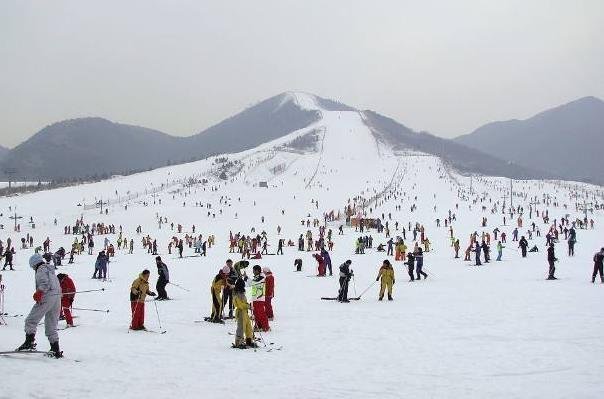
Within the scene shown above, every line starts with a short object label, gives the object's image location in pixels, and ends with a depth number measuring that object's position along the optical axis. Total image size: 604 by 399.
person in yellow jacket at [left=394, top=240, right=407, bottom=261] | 28.84
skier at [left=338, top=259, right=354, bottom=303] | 16.19
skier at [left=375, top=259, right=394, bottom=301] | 16.77
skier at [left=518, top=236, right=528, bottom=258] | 28.19
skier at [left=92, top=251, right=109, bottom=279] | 23.14
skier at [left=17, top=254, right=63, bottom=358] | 8.73
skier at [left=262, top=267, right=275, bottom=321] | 13.13
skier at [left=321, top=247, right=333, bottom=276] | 23.62
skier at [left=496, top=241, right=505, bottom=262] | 27.36
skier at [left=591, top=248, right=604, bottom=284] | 18.72
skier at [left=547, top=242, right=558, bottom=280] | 19.91
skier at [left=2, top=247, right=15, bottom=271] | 27.22
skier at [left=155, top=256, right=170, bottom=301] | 16.14
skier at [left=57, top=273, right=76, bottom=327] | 12.19
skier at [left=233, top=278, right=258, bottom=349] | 10.31
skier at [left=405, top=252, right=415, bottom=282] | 21.42
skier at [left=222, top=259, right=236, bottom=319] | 13.24
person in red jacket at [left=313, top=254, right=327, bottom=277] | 23.23
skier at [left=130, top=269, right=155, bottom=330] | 11.91
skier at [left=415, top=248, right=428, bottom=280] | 21.70
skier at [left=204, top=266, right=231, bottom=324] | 12.98
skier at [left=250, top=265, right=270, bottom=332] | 11.88
